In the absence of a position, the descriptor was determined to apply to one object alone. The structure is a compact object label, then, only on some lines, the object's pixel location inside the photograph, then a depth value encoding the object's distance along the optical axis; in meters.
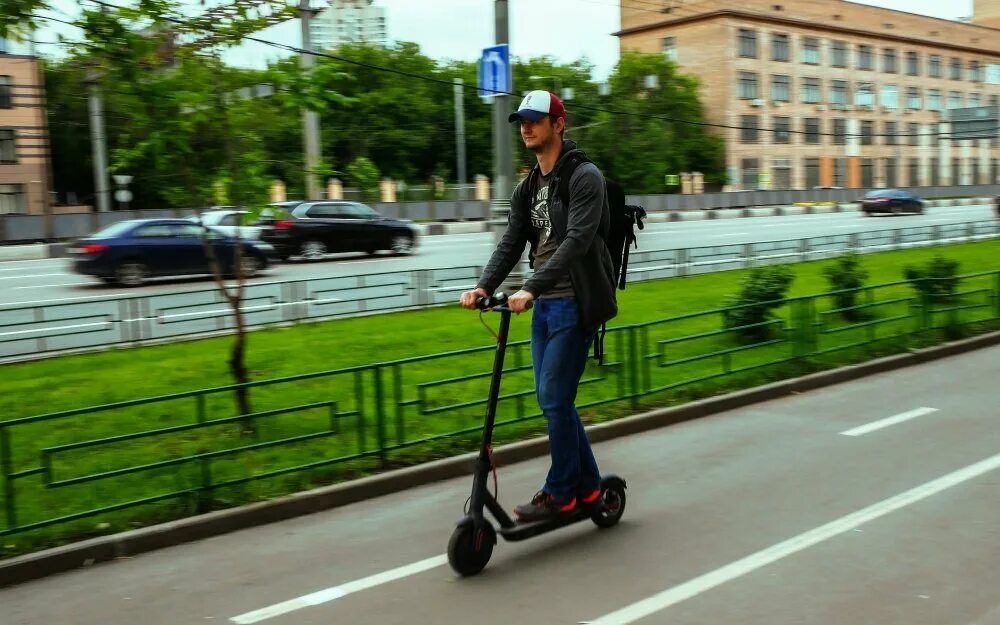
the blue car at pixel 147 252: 20.42
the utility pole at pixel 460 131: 53.75
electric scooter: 4.51
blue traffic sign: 15.01
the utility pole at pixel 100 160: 36.41
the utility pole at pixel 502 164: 15.21
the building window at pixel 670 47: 77.44
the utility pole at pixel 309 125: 26.92
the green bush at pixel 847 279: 10.98
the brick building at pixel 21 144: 42.91
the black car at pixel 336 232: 25.77
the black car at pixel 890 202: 44.94
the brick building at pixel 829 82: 74.81
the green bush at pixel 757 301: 9.67
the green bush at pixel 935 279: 11.75
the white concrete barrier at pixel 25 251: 28.17
